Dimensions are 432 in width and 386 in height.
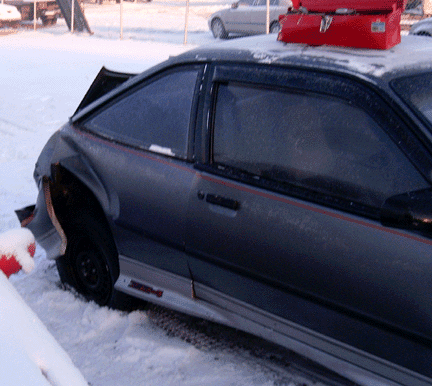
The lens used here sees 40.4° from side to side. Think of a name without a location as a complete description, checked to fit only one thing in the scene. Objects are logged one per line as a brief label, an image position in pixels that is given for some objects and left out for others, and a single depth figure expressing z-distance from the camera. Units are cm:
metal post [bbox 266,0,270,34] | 1500
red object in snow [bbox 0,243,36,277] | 151
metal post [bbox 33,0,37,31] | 2073
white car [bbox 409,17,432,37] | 1295
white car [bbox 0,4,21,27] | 2059
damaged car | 220
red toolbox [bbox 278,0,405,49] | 262
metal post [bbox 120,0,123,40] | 1824
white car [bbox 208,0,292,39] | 1647
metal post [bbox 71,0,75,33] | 1981
